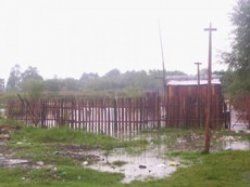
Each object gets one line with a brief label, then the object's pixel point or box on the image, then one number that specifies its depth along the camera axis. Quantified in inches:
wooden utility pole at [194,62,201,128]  869.2
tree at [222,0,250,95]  767.2
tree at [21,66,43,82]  2914.6
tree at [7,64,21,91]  2817.4
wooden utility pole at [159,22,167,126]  869.8
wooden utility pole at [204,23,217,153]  551.9
